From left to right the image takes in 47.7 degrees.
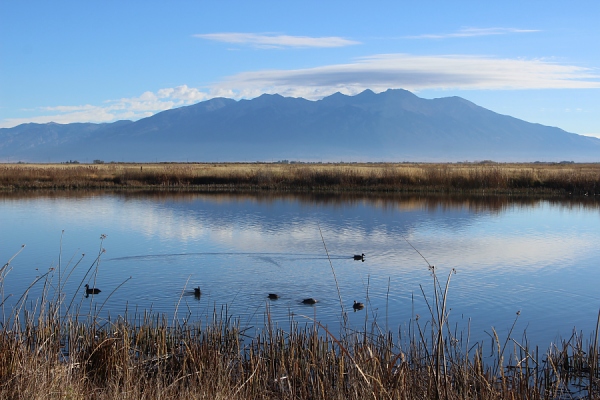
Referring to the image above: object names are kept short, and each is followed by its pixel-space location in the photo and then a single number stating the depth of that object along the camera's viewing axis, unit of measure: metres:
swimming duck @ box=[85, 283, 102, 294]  11.81
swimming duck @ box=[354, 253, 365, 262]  16.28
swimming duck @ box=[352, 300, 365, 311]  11.16
